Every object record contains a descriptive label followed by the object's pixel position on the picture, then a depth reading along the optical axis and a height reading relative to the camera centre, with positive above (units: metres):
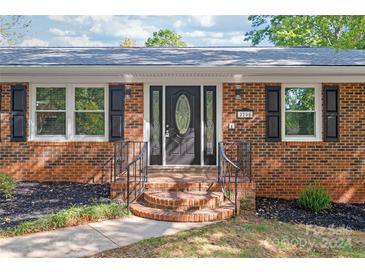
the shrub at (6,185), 7.70 -1.19
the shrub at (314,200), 7.83 -1.53
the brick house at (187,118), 8.95 +0.38
